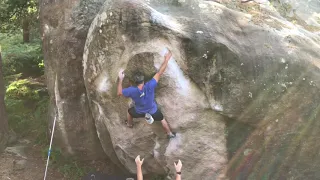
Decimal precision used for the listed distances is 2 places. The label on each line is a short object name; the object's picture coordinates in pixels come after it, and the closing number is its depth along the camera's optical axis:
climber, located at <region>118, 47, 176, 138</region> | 6.81
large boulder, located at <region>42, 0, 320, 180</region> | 6.99
